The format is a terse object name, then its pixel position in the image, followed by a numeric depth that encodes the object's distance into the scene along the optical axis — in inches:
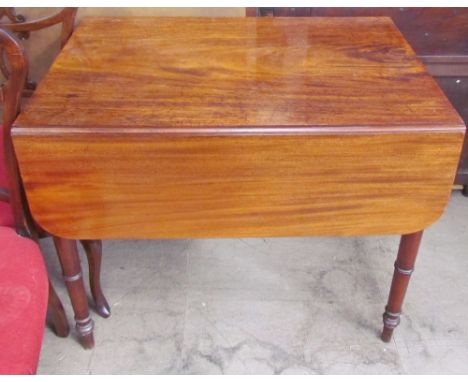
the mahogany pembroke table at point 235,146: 35.6
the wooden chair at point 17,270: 34.5
